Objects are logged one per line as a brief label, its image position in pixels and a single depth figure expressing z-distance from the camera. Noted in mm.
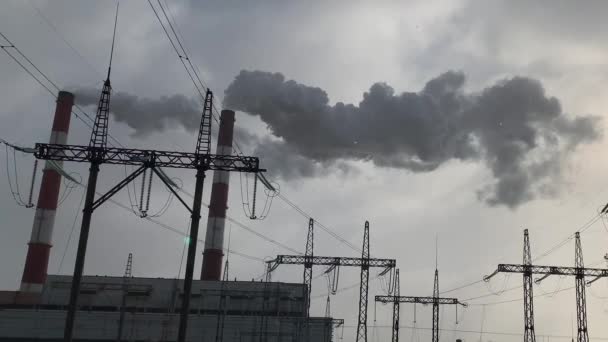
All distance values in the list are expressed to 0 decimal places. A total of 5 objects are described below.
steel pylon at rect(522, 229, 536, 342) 57938
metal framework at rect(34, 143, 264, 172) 32344
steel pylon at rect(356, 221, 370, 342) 57769
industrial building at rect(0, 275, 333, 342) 59250
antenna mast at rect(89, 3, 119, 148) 34703
